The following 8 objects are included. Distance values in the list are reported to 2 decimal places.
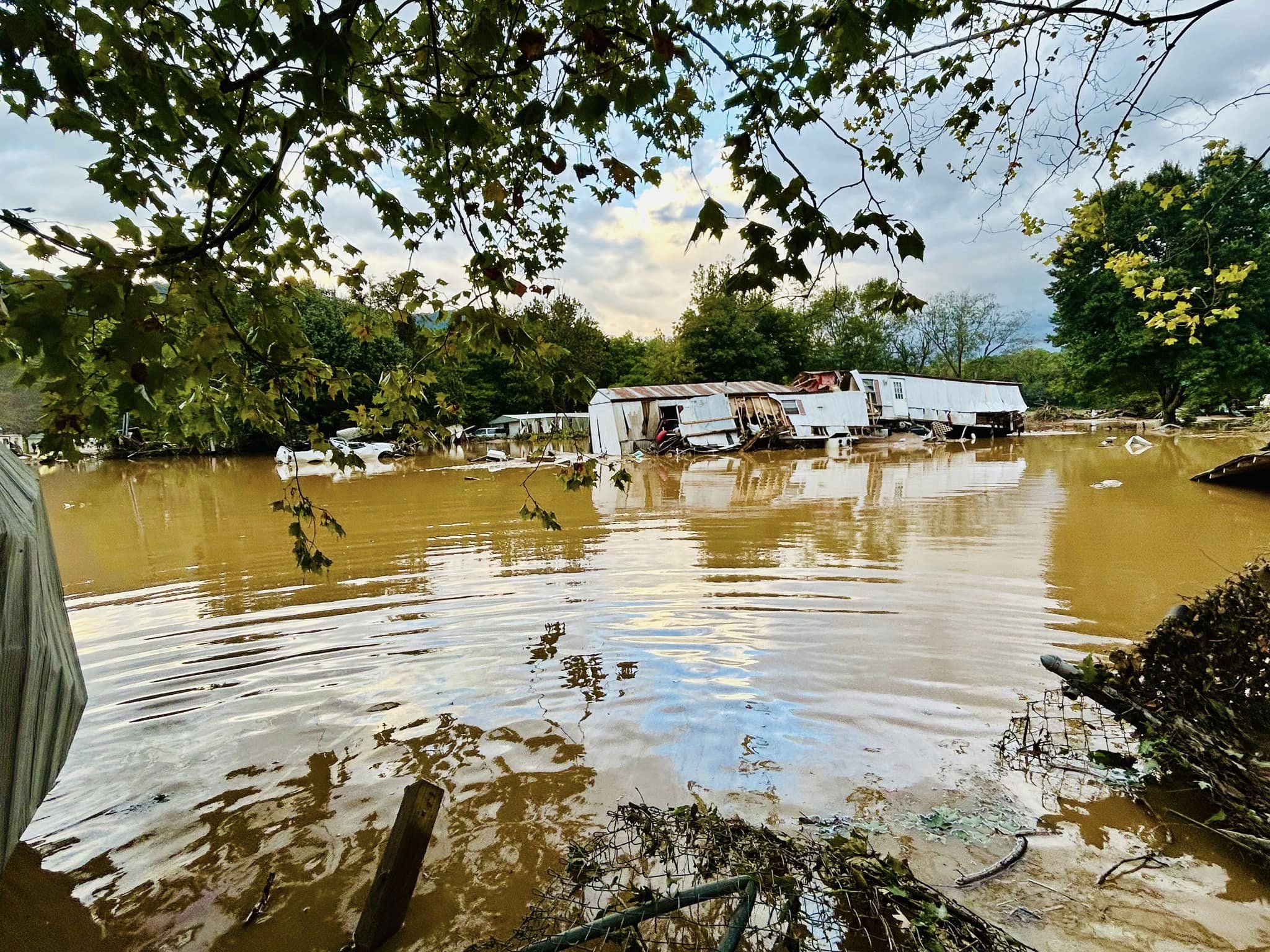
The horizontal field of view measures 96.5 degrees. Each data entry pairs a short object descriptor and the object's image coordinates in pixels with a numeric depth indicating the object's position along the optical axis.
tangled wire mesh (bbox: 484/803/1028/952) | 2.06
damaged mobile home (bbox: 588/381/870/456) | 33.69
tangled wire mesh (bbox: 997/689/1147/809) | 3.52
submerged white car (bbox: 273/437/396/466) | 31.75
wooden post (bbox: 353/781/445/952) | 2.36
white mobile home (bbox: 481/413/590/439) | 51.66
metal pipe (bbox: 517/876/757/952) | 1.95
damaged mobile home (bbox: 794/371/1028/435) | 37.91
